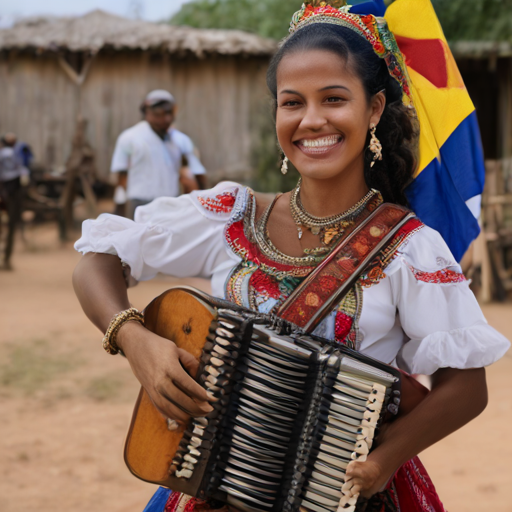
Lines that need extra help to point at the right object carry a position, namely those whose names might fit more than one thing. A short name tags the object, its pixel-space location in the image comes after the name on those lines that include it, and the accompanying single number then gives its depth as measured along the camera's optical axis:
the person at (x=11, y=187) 10.25
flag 1.94
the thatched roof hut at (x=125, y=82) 13.46
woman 1.58
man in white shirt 7.53
